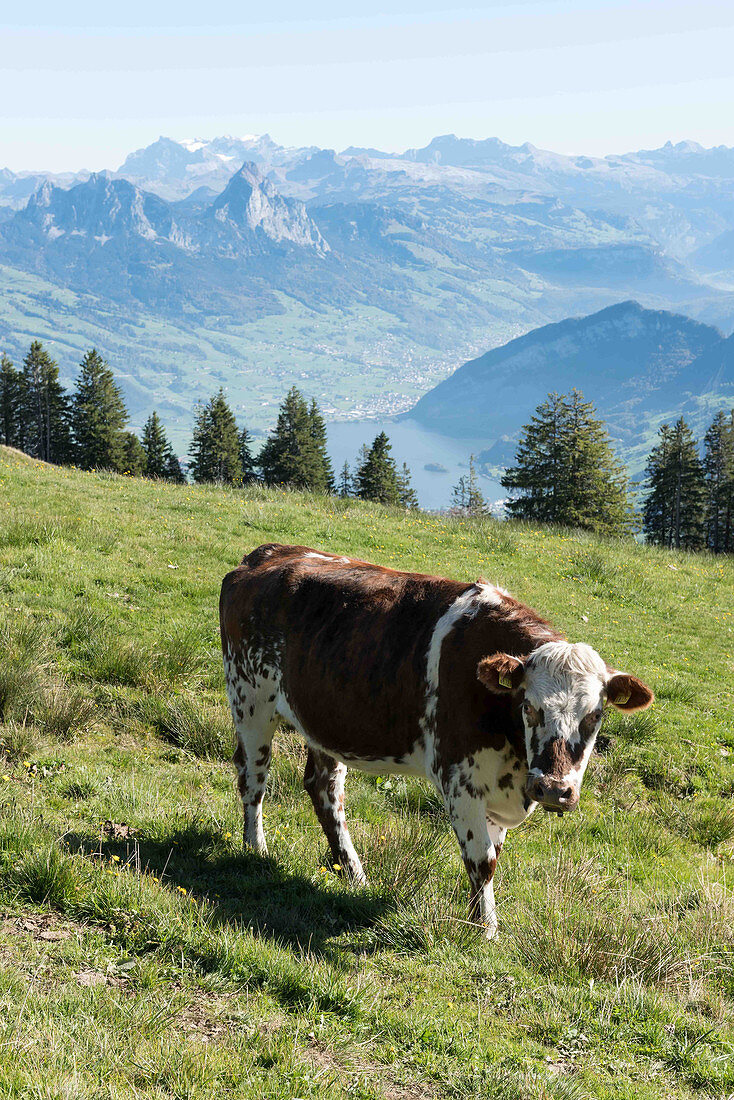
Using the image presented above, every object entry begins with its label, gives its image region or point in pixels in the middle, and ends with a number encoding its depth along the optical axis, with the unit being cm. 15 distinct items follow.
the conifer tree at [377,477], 7794
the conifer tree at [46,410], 8549
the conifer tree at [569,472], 5997
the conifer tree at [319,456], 8577
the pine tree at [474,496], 8838
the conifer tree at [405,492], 9168
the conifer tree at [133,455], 8294
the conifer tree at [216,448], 8344
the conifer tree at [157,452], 8481
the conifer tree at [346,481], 8462
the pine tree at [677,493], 7188
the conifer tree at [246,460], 9205
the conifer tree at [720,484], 7481
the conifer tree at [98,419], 8212
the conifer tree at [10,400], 8719
